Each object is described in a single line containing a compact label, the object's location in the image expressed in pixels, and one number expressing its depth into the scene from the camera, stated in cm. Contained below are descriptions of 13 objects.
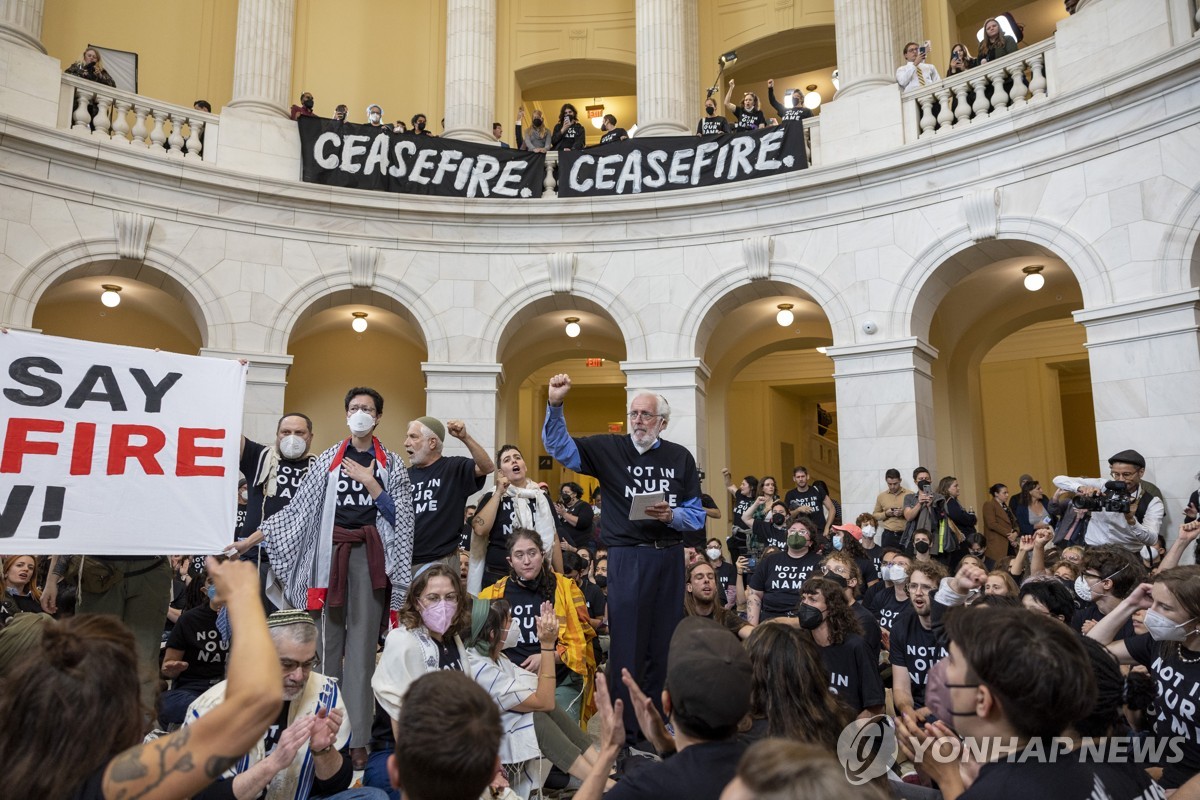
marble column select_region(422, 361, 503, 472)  1374
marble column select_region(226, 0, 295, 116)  1394
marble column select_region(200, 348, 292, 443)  1266
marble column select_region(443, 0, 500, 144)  1551
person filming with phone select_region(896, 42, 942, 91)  1302
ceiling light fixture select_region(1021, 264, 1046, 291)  1288
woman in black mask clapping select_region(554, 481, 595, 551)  1060
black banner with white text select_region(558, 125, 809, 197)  1356
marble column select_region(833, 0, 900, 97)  1339
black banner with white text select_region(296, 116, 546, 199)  1388
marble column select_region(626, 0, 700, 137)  1510
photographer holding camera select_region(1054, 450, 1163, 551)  730
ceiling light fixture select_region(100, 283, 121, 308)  1341
